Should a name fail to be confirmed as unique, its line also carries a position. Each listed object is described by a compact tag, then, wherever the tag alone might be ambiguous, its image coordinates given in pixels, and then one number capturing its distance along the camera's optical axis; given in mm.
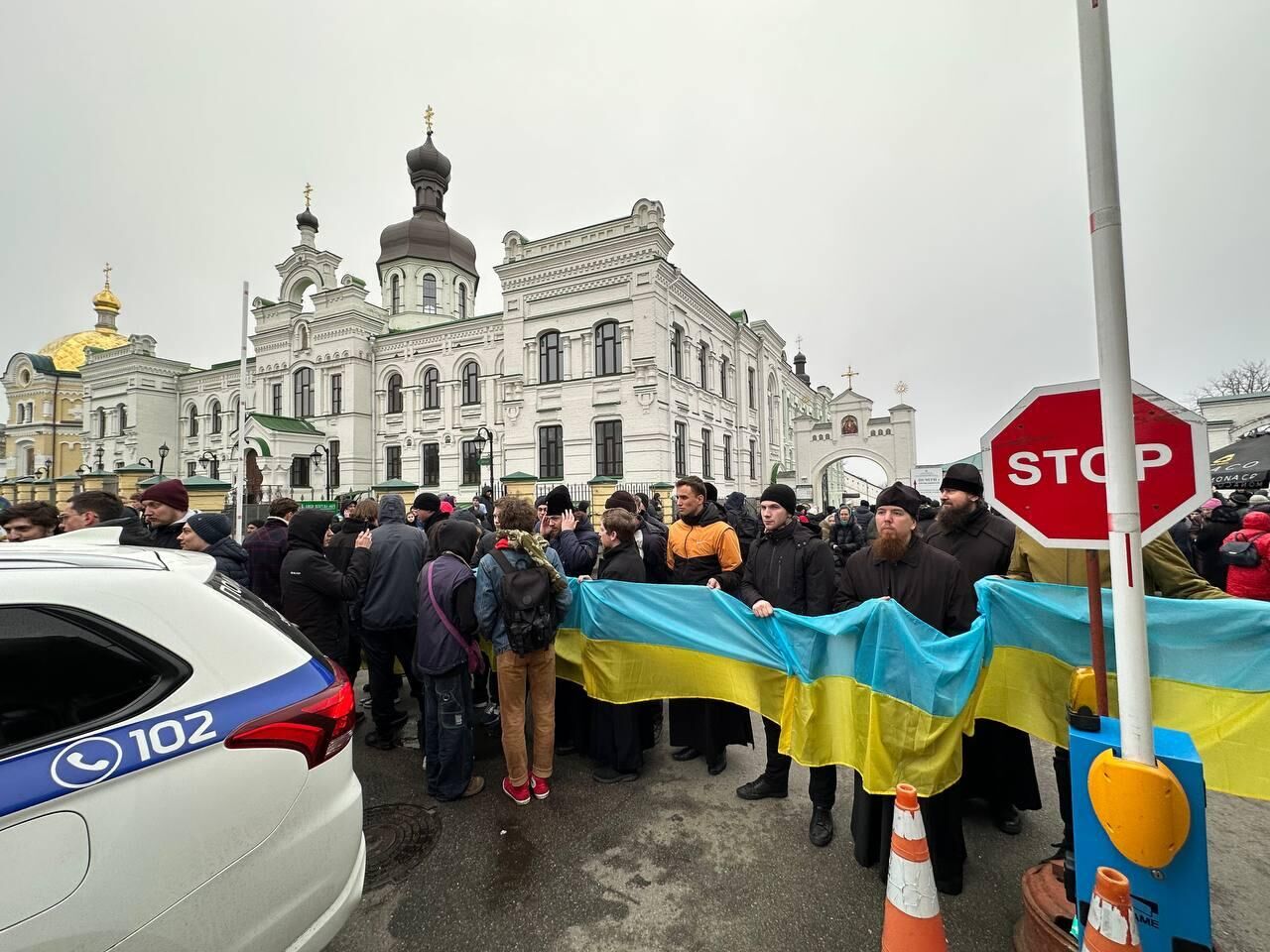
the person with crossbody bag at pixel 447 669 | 3947
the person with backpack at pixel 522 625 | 3770
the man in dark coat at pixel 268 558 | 5148
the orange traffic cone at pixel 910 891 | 2225
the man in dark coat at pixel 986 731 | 3480
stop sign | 1996
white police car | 1530
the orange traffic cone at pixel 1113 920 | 1707
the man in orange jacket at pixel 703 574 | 4273
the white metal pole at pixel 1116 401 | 1927
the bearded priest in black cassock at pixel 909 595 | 2971
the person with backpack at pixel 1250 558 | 5500
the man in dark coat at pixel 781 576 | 3893
